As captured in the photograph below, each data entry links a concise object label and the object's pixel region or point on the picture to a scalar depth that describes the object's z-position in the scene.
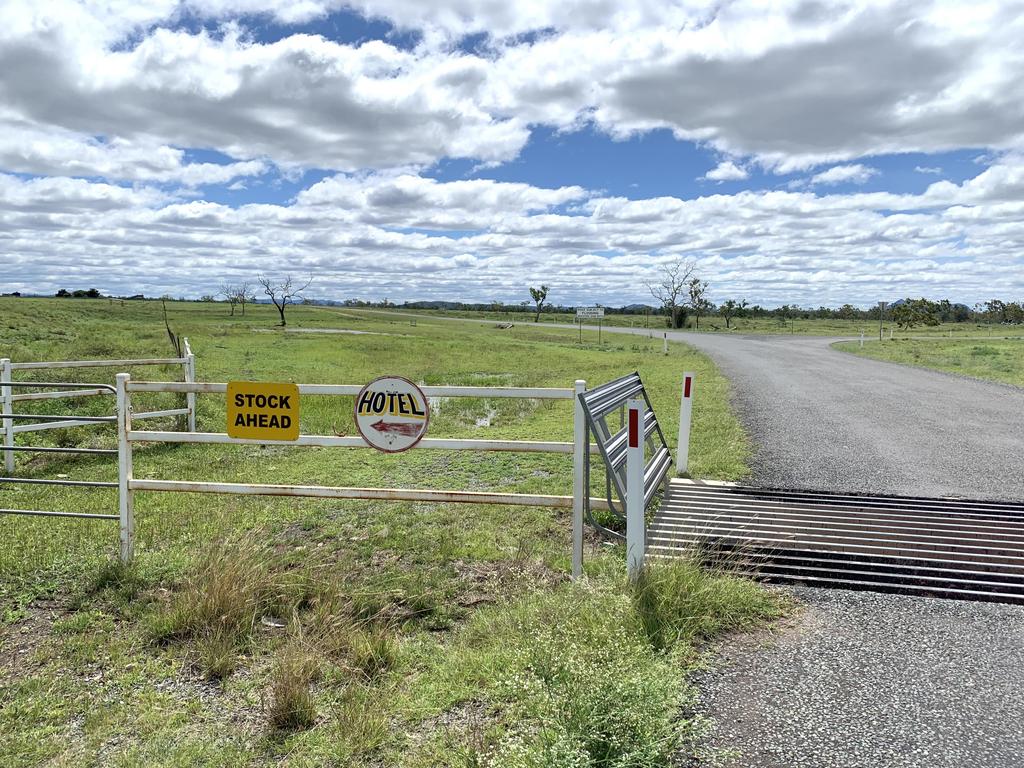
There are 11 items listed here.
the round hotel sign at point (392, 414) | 4.88
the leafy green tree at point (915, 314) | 74.75
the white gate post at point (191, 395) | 10.60
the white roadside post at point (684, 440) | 7.45
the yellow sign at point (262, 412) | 4.93
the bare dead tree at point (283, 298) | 78.47
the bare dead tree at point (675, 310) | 83.75
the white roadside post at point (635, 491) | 4.33
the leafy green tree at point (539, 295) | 112.00
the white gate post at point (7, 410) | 8.55
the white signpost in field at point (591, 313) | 40.22
